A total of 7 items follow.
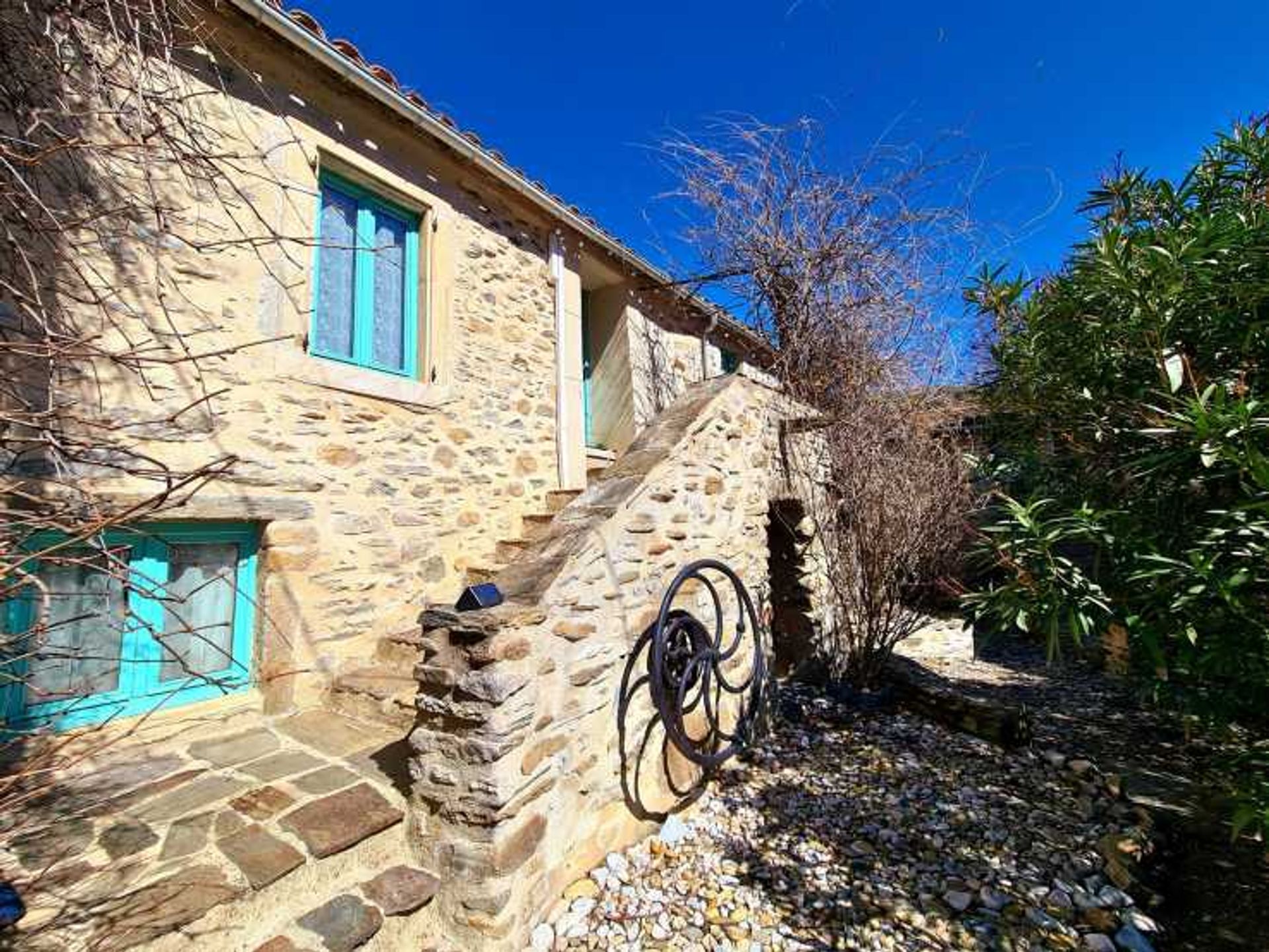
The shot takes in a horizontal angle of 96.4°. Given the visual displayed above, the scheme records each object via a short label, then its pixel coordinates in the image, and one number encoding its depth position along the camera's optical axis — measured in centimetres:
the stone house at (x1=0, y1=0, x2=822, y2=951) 211
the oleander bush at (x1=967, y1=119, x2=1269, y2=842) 212
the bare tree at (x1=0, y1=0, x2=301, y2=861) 257
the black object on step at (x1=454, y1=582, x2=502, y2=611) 238
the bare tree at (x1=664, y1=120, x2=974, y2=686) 531
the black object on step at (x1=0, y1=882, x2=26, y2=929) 163
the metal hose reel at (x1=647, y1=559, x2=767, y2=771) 309
